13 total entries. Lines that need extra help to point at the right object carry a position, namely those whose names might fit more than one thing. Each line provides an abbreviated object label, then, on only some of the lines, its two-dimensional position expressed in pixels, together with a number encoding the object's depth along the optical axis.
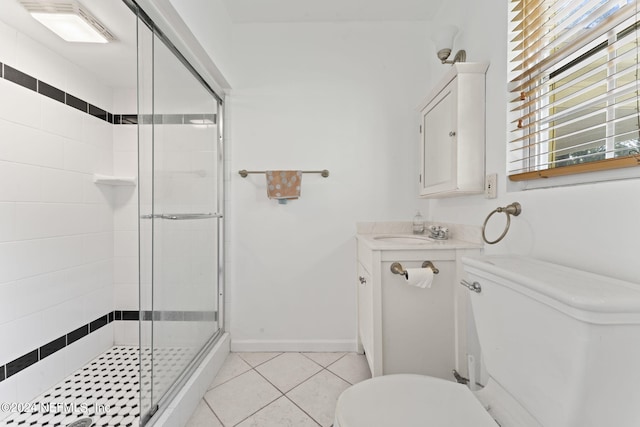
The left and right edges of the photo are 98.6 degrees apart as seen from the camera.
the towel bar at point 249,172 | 1.93
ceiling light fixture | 1.25
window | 0.74
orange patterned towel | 1.86
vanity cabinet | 1.35
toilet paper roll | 1.27
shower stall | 1.20
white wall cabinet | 1.32
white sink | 1.77
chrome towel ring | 1.07
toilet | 0.54
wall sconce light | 1.52
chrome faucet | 1.61
